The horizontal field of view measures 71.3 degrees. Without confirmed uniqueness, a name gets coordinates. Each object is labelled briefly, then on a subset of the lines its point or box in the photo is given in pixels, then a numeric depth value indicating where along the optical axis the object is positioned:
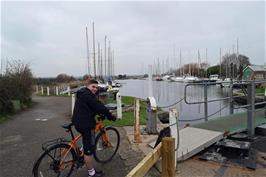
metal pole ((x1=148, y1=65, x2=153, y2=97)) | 5.83
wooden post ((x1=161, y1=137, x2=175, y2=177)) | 2.20
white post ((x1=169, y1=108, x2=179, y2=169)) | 3.41
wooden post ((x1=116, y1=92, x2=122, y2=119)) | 7.20
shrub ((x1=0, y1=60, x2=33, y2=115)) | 8.51
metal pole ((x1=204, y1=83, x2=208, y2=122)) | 5.52
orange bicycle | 3.05
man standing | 3.22
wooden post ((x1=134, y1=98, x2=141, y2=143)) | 4.83
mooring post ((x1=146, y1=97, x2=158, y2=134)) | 5.29
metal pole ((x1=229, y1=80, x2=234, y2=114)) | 5.47
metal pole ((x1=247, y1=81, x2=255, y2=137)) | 5.13
